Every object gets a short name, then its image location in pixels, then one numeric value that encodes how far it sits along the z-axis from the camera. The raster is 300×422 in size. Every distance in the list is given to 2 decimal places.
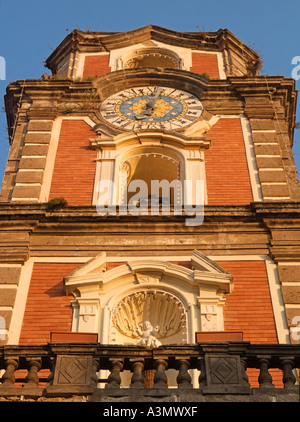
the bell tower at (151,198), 15.79
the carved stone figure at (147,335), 14.15
